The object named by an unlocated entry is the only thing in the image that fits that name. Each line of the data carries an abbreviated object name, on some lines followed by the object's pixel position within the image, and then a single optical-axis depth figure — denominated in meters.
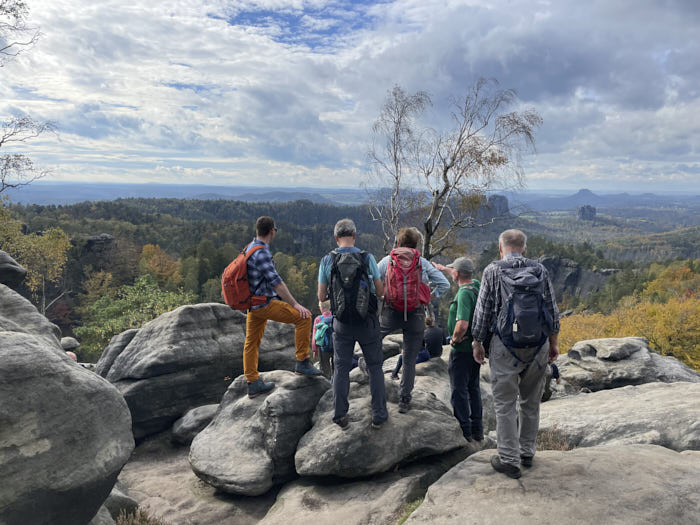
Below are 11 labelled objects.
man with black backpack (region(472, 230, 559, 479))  4.82
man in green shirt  6.23
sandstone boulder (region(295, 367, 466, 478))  6.59
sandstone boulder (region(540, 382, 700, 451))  7.84
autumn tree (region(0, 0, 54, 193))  24.69
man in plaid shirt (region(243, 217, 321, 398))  7.15
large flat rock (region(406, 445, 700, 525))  4.48
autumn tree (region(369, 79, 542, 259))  18.34
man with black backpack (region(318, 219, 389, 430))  6.04
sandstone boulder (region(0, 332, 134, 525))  4.83
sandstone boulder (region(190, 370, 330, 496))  7.31
